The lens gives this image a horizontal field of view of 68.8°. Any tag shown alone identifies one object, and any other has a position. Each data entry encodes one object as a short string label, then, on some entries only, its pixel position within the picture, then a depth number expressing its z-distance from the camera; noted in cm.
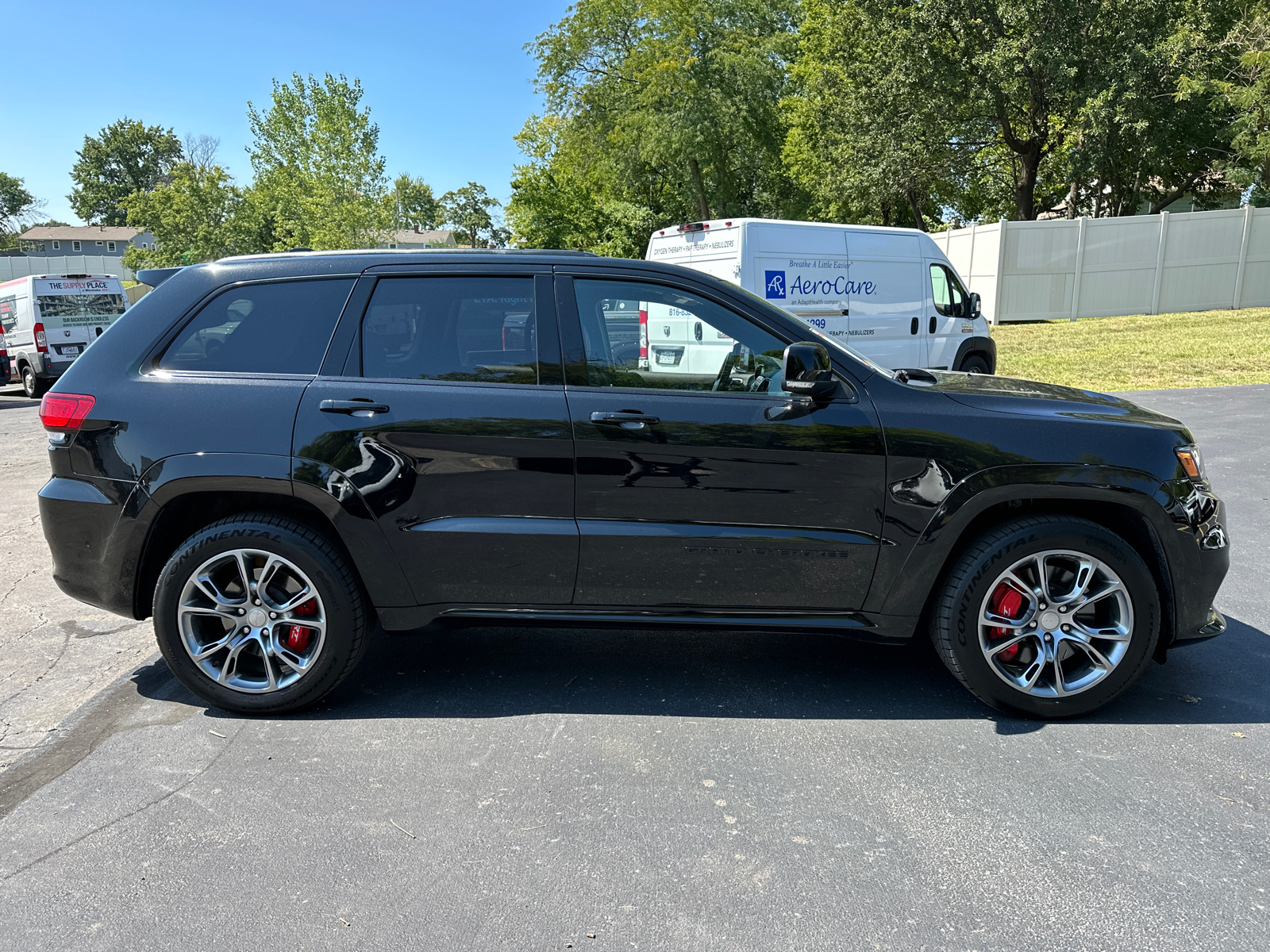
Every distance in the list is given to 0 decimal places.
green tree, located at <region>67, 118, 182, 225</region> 11006
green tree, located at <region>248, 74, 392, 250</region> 3581
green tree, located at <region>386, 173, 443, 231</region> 12192
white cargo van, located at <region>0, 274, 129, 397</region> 1925
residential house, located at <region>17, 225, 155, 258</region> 11044
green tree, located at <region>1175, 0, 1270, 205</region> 2492
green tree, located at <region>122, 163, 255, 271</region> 5603
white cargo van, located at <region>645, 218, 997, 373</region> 1077
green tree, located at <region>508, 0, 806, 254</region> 3691
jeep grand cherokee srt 359
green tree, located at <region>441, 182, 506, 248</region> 13738
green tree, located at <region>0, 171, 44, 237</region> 11094
